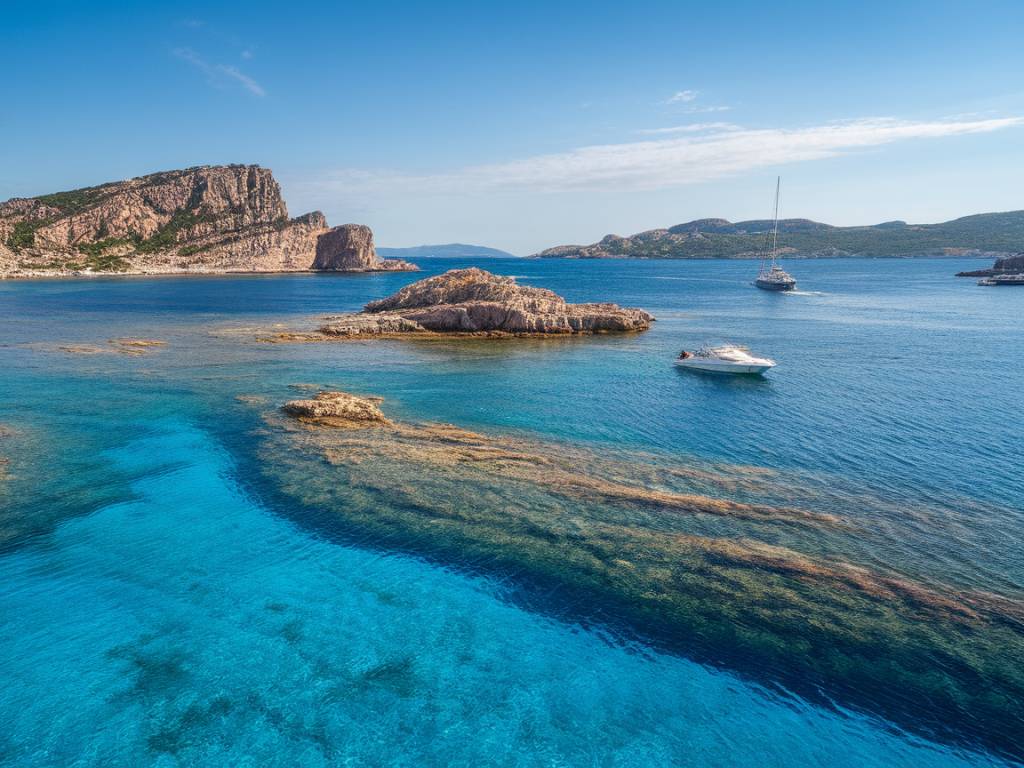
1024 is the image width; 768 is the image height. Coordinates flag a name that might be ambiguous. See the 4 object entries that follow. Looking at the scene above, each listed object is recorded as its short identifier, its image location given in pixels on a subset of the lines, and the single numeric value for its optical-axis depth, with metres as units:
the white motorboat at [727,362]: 47.66
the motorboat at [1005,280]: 136.62
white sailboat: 127.73
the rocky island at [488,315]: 68.69
